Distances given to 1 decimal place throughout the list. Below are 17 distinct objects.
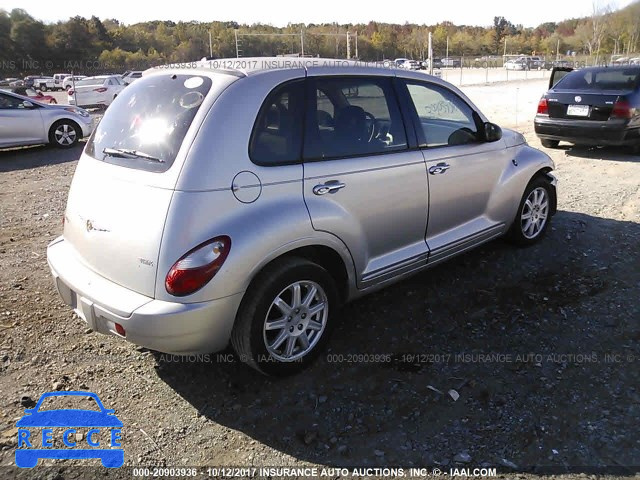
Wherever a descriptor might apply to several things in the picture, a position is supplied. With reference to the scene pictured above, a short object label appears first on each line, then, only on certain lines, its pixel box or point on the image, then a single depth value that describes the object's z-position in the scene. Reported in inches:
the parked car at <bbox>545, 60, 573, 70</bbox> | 2189.2
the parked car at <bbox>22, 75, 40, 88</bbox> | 1661.2
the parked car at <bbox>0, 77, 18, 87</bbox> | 1532.5
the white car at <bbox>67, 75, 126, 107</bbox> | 899.8
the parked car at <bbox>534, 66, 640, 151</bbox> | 346.3
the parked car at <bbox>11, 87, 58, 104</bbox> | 926.2
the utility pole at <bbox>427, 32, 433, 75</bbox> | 1129.2
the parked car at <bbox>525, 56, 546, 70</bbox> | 2438.5
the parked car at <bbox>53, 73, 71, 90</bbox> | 1644.9
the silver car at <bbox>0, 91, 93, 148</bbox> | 443.2
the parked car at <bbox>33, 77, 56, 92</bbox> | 1626.5
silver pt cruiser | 107.2
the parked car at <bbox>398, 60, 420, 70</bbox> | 2152.3
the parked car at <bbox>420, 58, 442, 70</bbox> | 2400.8
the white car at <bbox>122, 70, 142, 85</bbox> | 1209.8
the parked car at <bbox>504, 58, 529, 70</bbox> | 2397.1
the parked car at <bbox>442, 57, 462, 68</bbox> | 2856.8
